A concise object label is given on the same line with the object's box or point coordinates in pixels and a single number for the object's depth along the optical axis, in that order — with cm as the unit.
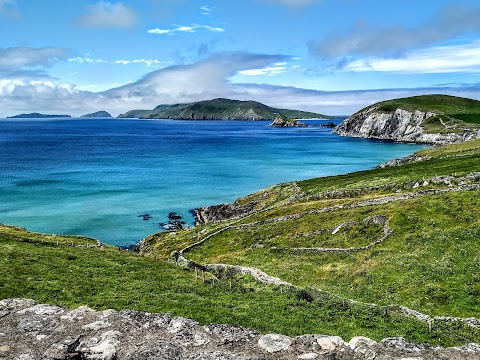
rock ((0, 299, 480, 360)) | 1274
